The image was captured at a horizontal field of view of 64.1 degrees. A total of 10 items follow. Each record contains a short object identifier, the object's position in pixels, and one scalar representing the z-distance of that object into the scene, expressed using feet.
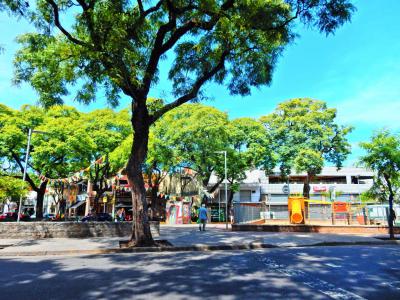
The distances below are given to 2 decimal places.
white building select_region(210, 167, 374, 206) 156.46
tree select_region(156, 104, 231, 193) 103.35
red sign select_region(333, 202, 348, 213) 74.08
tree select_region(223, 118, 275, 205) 113.39
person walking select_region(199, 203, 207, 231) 67.70
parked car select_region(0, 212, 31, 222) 91.67
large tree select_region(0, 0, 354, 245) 35.01
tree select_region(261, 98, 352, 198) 108.37
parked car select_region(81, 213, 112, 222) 87.45
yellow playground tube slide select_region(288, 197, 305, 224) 72.54
